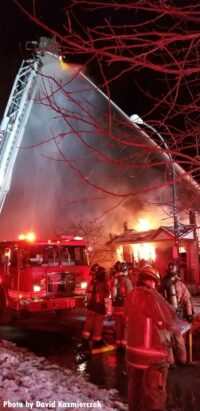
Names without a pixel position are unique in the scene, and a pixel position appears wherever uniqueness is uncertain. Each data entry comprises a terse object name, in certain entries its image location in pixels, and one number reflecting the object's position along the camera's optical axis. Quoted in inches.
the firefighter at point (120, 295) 267.7
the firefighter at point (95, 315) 265.4
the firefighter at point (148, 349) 127.6
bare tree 112.7
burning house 770.8
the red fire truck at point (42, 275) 354.9
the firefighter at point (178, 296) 242.4
